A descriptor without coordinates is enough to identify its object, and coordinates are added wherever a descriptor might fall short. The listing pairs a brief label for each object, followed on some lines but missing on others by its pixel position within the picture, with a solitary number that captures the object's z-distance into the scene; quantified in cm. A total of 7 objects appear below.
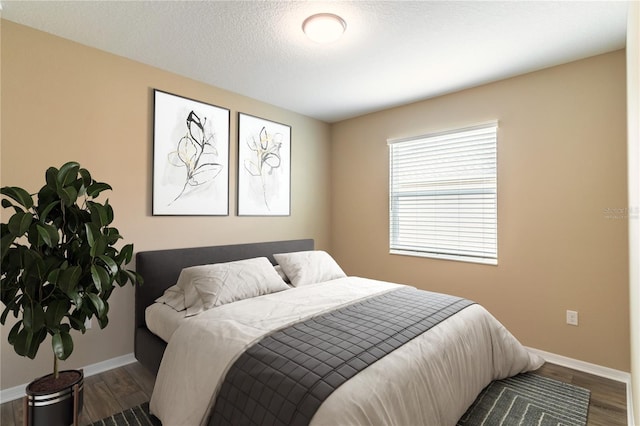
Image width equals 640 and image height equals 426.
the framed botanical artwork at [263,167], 343
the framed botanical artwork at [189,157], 280
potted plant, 155
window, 313
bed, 134
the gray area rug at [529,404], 191
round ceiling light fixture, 203
